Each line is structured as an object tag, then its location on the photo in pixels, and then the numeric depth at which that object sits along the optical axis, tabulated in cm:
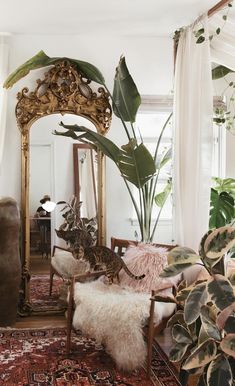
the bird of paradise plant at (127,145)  338
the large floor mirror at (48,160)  385
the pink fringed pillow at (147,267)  318
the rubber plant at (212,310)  134
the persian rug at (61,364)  269
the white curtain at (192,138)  320
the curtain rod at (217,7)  297
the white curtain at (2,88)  381
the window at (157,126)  405
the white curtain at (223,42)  312
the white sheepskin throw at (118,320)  268
